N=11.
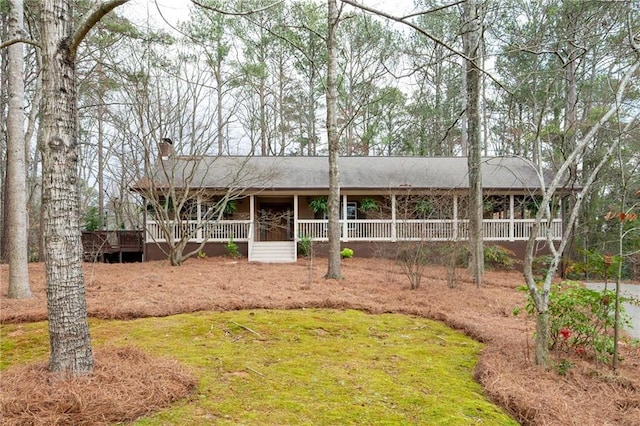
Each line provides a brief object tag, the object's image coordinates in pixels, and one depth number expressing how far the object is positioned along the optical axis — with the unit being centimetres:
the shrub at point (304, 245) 1508
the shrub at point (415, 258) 863
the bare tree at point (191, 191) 1216
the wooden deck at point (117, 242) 1562
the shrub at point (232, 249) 1509
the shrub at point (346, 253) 1528
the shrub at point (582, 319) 393
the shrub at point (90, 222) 1733
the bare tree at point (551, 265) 372
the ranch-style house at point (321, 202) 1495
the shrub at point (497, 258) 1398
